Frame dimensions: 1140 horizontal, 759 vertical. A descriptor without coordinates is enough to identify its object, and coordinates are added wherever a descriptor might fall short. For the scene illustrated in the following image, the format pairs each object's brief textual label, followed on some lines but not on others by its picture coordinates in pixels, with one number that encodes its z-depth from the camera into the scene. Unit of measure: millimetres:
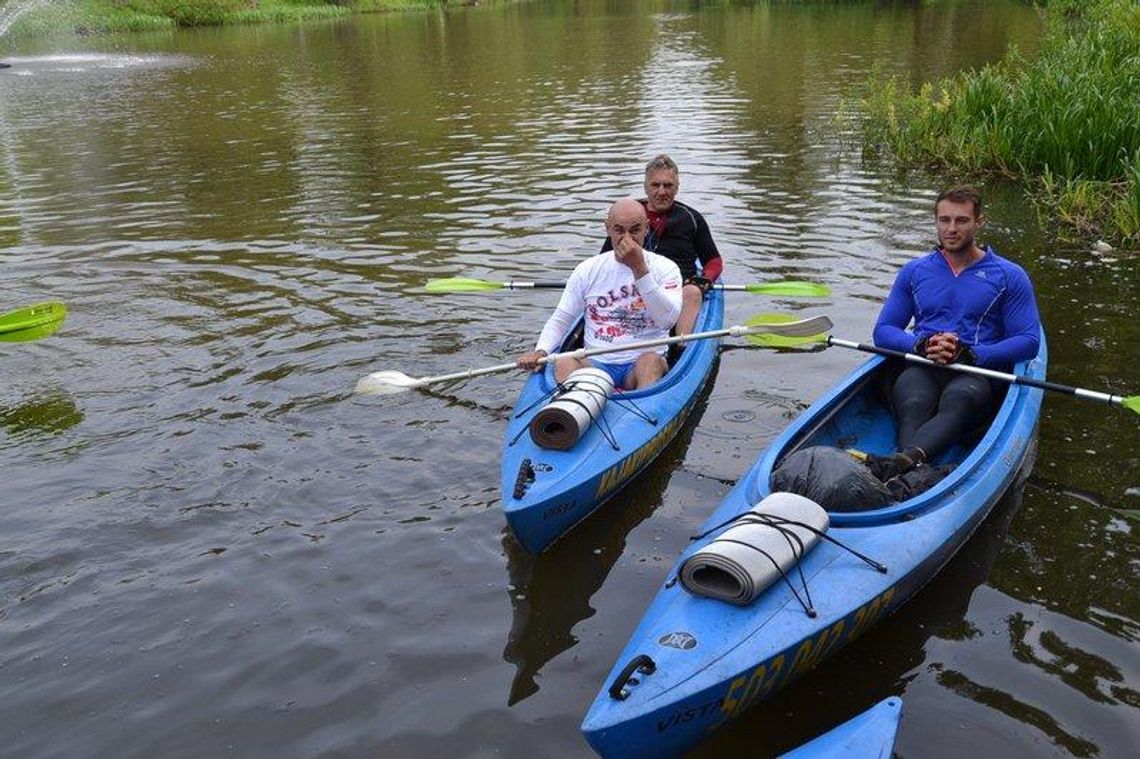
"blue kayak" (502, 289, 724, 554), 5391
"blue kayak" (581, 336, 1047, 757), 3805
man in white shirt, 6742
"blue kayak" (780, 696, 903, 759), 3371
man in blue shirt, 5957
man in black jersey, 8086
